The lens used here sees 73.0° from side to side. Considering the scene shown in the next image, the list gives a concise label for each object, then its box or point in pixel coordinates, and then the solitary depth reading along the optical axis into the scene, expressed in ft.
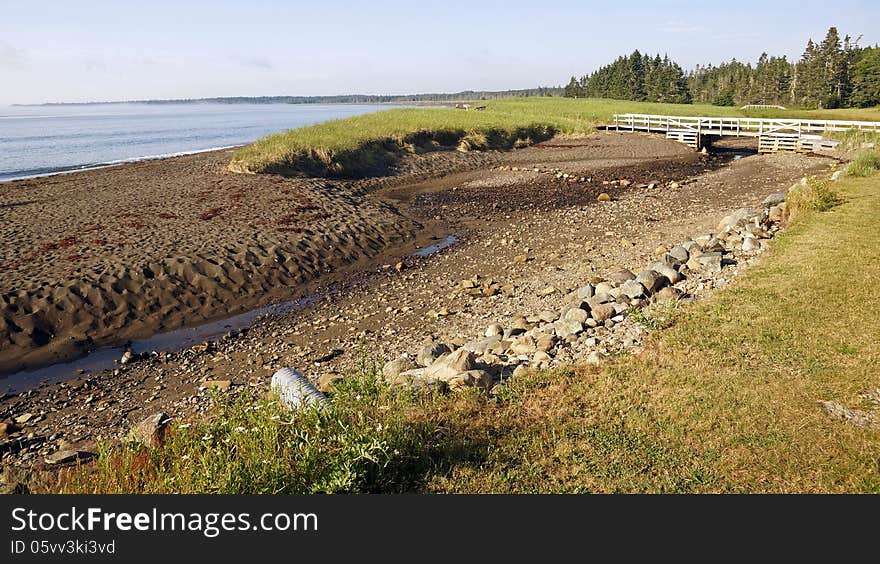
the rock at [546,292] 41.14
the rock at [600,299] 33.32
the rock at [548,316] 34.32
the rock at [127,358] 34.63
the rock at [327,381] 26.86
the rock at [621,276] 37.75
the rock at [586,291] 36.73
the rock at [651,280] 33.74
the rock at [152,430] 20.77
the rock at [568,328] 29.37
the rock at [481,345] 30.12
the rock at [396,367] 27.89
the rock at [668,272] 35.22
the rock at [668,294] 32.13
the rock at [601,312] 30.76
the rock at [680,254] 40.47
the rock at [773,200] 59.45
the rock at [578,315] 30.76
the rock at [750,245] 39.99
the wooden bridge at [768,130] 115.44
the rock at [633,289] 33.05
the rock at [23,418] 28.58
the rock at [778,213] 48.44
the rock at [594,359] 25.04
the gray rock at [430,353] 28.99
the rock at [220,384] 30.60
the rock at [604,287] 35.68
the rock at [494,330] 33.76
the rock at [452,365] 24.58
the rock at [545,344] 27.78
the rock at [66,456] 24.43
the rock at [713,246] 41.22
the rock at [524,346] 28.14
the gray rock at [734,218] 50.14
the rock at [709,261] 36.45
